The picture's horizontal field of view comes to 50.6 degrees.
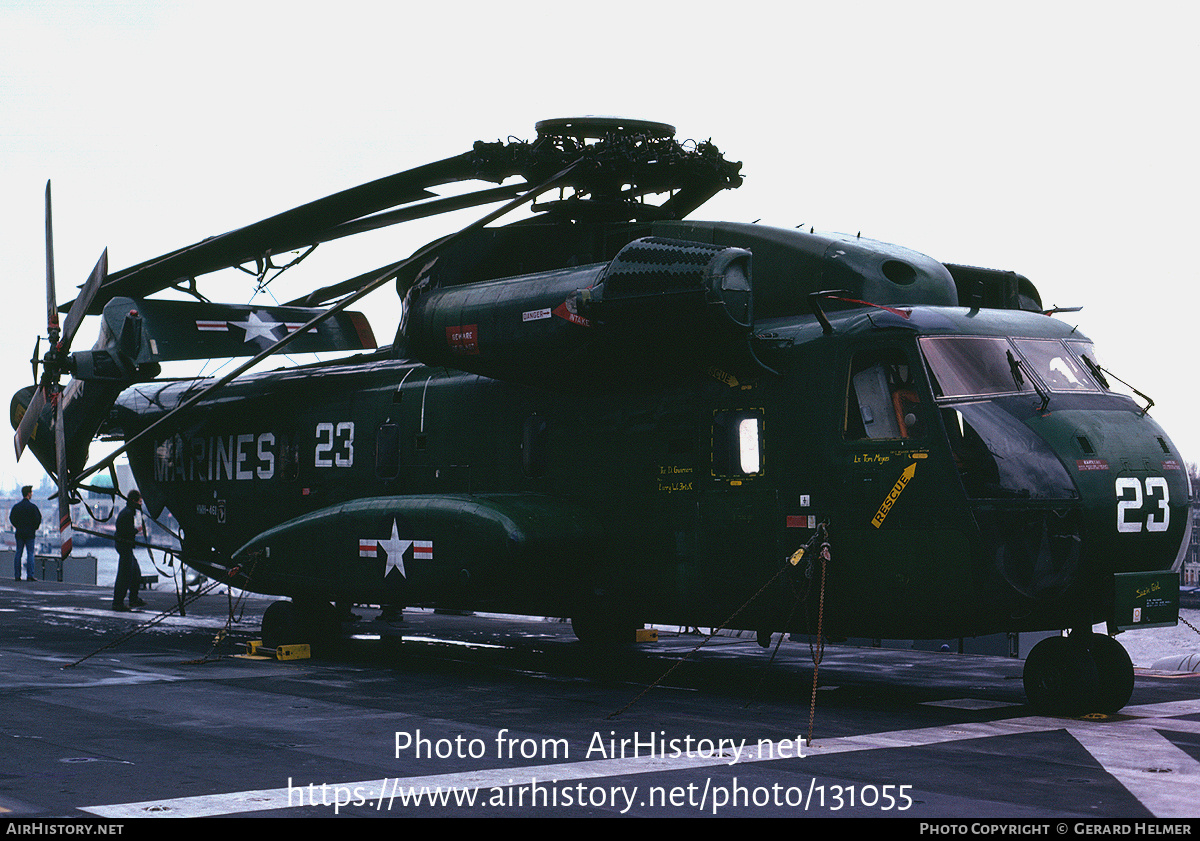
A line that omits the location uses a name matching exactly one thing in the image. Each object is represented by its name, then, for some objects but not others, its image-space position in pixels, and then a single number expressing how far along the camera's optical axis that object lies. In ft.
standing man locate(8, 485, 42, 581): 100.17
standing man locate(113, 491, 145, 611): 74.84
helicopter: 36.88
